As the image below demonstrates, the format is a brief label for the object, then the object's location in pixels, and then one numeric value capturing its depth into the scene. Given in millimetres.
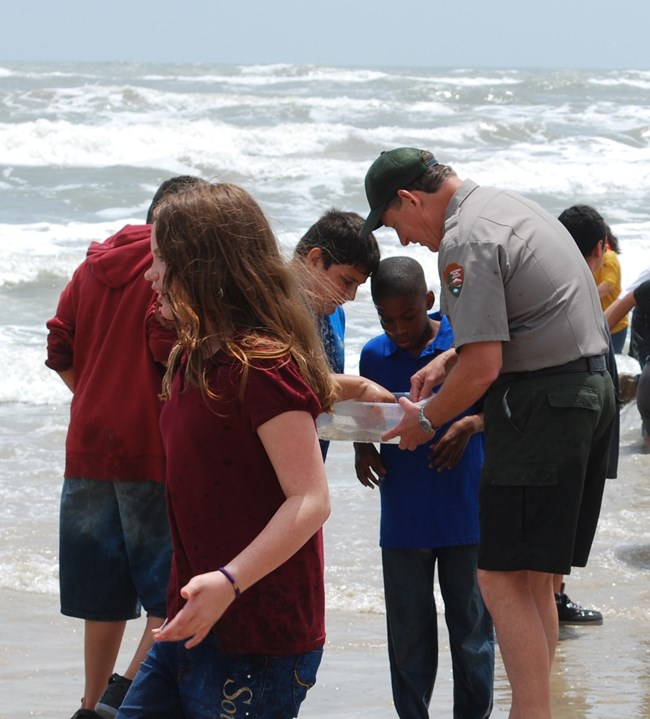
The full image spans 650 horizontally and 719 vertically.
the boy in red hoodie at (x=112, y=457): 6474
